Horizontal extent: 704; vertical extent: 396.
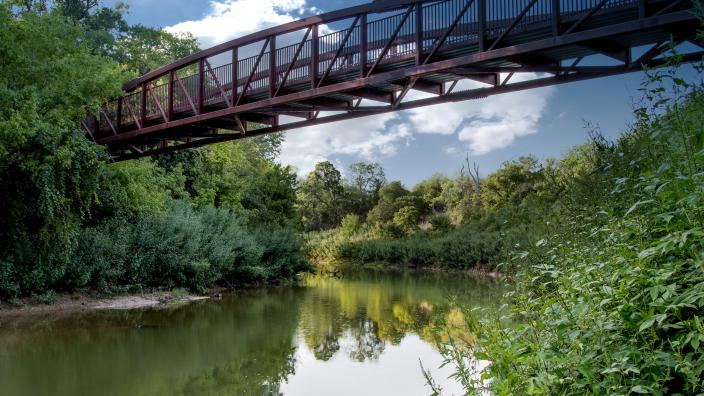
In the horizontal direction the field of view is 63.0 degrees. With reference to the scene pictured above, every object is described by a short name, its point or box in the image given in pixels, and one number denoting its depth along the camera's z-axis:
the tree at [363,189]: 60.25
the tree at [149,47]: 33.31
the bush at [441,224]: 42.51
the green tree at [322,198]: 60.41
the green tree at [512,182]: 37.91
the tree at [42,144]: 14.86
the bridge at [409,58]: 10.99
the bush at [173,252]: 18.88
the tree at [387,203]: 51.69
